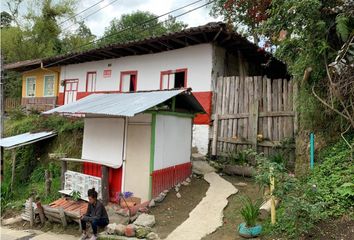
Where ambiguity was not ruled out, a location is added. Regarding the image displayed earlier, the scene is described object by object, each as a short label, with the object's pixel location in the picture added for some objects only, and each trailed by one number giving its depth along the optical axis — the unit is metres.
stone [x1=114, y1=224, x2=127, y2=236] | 5.68
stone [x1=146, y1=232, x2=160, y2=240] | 5.37
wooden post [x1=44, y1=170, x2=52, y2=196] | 9.15
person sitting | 5.96
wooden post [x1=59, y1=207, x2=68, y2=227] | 7.14
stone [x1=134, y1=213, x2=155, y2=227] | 5.90
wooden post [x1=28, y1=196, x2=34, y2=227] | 7.91
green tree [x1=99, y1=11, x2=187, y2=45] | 28.42
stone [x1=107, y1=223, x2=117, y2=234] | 5.76
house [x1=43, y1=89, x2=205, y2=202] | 6.98
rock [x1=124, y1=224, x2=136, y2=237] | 5.56
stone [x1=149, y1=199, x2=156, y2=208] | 6.77
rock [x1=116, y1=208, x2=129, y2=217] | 6.57
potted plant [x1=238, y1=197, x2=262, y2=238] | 4.78
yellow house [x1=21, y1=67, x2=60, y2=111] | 18.22
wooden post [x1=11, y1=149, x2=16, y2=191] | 11.42
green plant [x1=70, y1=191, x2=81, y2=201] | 7.74
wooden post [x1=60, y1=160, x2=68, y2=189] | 8.45
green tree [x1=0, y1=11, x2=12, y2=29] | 31.38
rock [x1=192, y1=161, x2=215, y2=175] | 8.93
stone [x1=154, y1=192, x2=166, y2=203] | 6.96
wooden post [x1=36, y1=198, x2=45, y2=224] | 7.70
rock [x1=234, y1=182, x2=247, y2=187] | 7.84
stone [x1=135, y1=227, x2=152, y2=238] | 5.47
